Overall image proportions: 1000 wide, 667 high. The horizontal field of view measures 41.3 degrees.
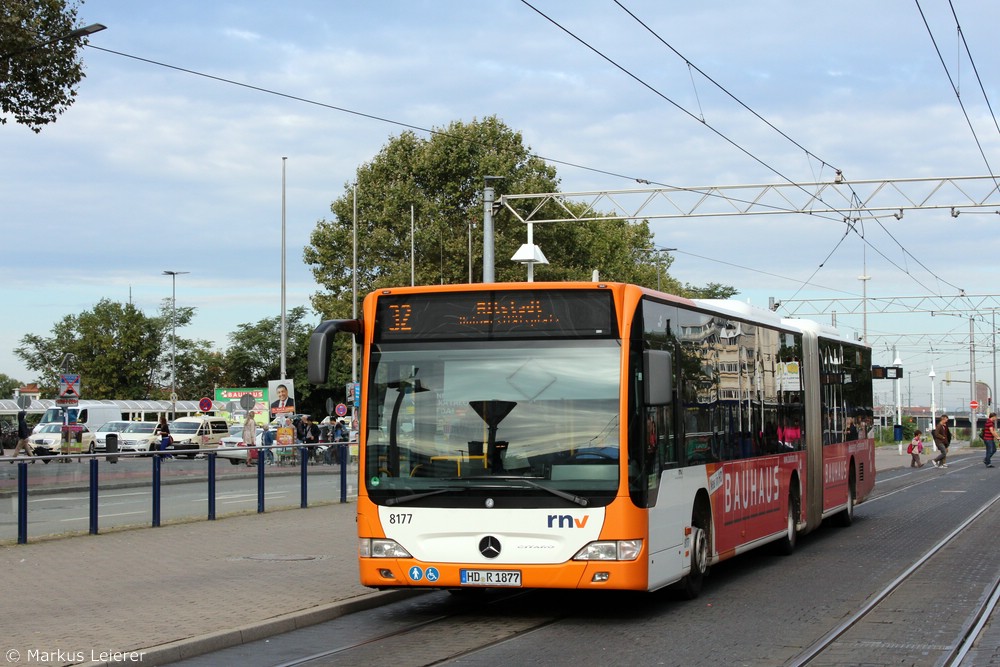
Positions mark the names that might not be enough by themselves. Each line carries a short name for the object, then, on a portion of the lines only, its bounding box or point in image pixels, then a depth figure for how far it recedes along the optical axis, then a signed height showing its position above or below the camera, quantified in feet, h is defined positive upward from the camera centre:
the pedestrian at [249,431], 130.93 -0.55
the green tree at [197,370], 354.74 +14.98
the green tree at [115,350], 342.85 +20.01
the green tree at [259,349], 334.44 +19.49
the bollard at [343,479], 79.49 -3.26
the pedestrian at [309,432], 164.54 -0.91
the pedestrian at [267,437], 123.54 -1.11
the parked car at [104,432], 182.64 -0.74
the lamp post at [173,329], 280.51 +22.15
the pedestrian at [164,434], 135.95 -0.81
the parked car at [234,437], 175.24 -1.55
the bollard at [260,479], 69.82 -2.83
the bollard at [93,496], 56.24 -2.95
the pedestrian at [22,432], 124.88 -0.43
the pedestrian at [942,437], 140.77 -1.91
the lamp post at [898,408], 196.05 +1.96
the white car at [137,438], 173.78 -1.52
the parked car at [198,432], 183.42 -0.86
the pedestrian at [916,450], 149.18 -3.49
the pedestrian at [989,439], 153.28 -2.38
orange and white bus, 33.53 -0.40
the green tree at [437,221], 201.46 +31.71
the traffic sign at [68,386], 123.53 +3.83
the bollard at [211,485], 65.00 -2.92
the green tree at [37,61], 69.82 +19.71
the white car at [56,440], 169.55 -1.82
